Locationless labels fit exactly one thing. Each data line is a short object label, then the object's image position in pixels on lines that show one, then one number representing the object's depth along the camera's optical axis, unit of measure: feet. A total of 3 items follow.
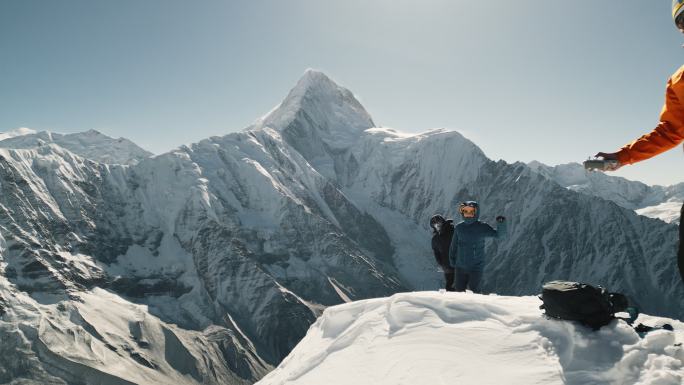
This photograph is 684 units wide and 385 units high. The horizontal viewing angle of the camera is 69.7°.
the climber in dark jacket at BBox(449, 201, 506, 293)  49.70
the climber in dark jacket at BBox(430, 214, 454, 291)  60.54
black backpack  25.30
